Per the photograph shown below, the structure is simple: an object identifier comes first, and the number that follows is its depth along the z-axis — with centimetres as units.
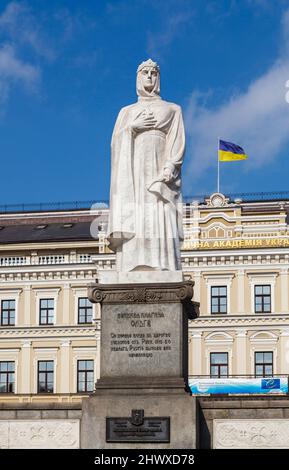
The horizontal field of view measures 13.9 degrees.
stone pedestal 2045
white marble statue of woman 2231
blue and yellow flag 8150
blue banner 7031
